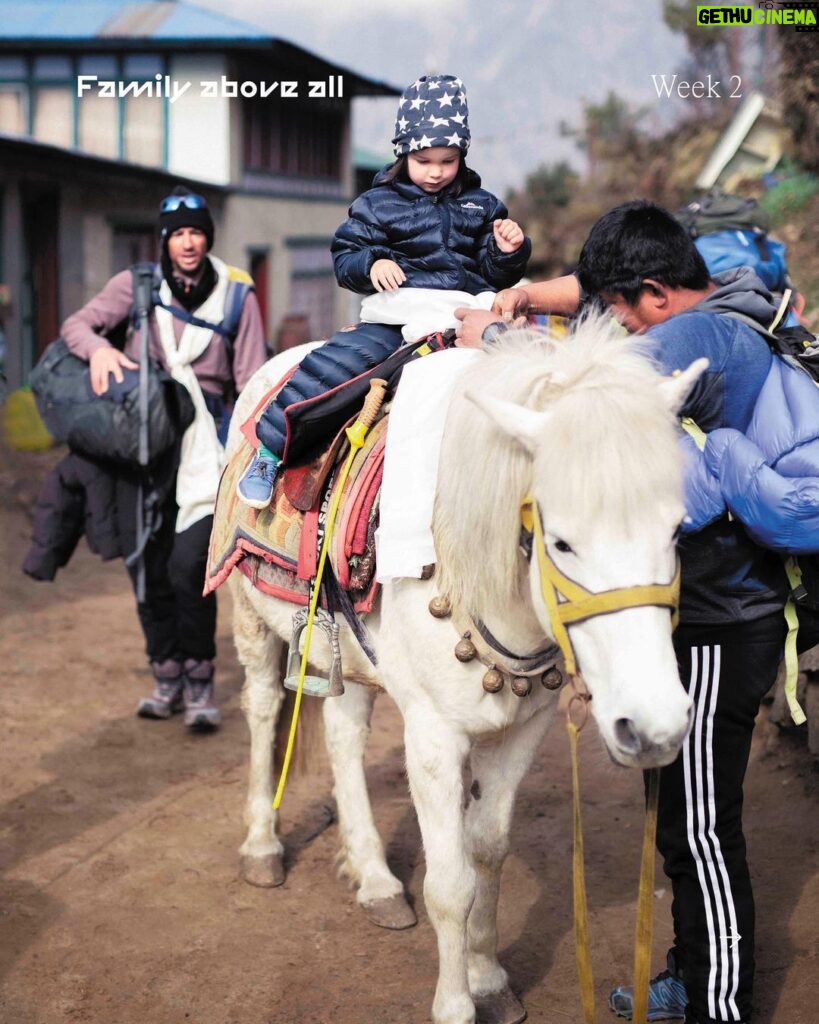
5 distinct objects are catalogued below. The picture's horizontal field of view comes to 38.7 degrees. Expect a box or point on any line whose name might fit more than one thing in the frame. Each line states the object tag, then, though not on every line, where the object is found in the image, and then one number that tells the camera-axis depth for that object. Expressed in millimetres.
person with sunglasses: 4816
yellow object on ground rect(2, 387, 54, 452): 11422
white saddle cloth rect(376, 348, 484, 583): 2670
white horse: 2113
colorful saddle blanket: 2973
